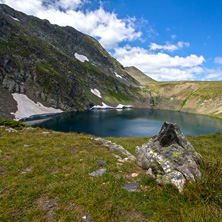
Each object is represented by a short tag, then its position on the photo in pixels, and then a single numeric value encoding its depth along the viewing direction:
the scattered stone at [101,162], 9.19
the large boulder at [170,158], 6.20
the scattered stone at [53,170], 8.13
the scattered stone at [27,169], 8.01
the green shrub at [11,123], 24.79
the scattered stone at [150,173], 6.90
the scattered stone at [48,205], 4.68
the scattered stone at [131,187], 6.18
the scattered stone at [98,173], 7.51
